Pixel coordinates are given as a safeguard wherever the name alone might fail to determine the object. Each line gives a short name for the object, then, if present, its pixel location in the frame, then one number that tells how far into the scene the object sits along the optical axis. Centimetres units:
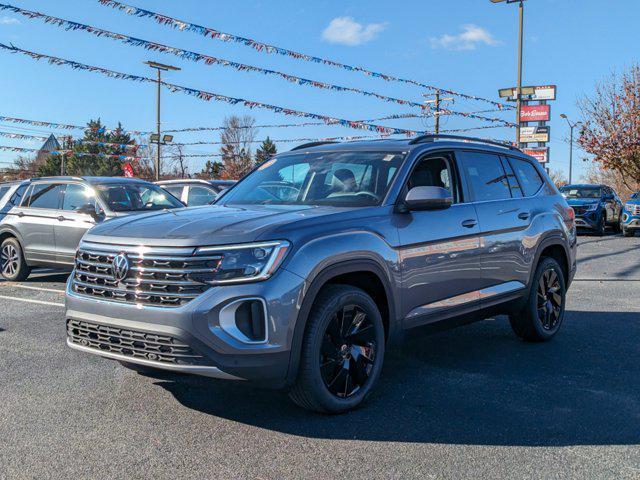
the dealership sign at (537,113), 5628
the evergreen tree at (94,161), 5791
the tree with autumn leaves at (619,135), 3127
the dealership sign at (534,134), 4222
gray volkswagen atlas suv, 354
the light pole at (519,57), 2294
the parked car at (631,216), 2092
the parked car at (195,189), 1353
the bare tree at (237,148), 5834
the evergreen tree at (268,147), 6638
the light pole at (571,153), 5372
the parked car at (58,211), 978
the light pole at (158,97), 2441
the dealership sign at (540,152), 3388
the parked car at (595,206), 2169
